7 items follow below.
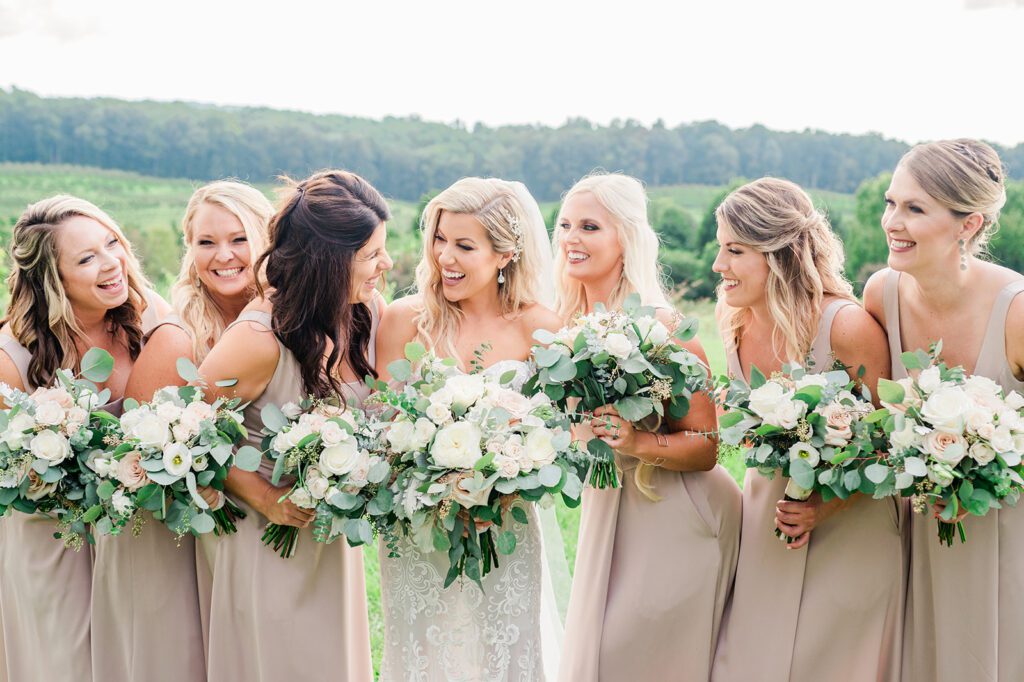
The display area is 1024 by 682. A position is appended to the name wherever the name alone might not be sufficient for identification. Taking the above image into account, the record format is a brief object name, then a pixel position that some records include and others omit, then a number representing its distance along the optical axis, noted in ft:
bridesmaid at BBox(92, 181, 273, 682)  14.92
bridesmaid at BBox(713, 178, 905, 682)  14.69
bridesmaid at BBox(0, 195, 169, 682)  15.26
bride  14.67
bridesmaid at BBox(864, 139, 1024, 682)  13.98
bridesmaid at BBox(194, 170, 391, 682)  14.20
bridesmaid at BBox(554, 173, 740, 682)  15.17
